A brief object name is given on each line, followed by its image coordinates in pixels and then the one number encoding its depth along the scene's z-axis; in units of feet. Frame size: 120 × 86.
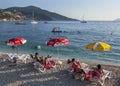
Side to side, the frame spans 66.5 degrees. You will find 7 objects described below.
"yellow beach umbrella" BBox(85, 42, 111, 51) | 21.23
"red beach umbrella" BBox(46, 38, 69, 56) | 23.38
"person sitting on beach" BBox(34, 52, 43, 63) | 21.82
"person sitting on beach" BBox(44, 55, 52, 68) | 21.42
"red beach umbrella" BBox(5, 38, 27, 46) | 24.96
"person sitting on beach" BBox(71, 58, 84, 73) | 19.01
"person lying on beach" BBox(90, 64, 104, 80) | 17.98
